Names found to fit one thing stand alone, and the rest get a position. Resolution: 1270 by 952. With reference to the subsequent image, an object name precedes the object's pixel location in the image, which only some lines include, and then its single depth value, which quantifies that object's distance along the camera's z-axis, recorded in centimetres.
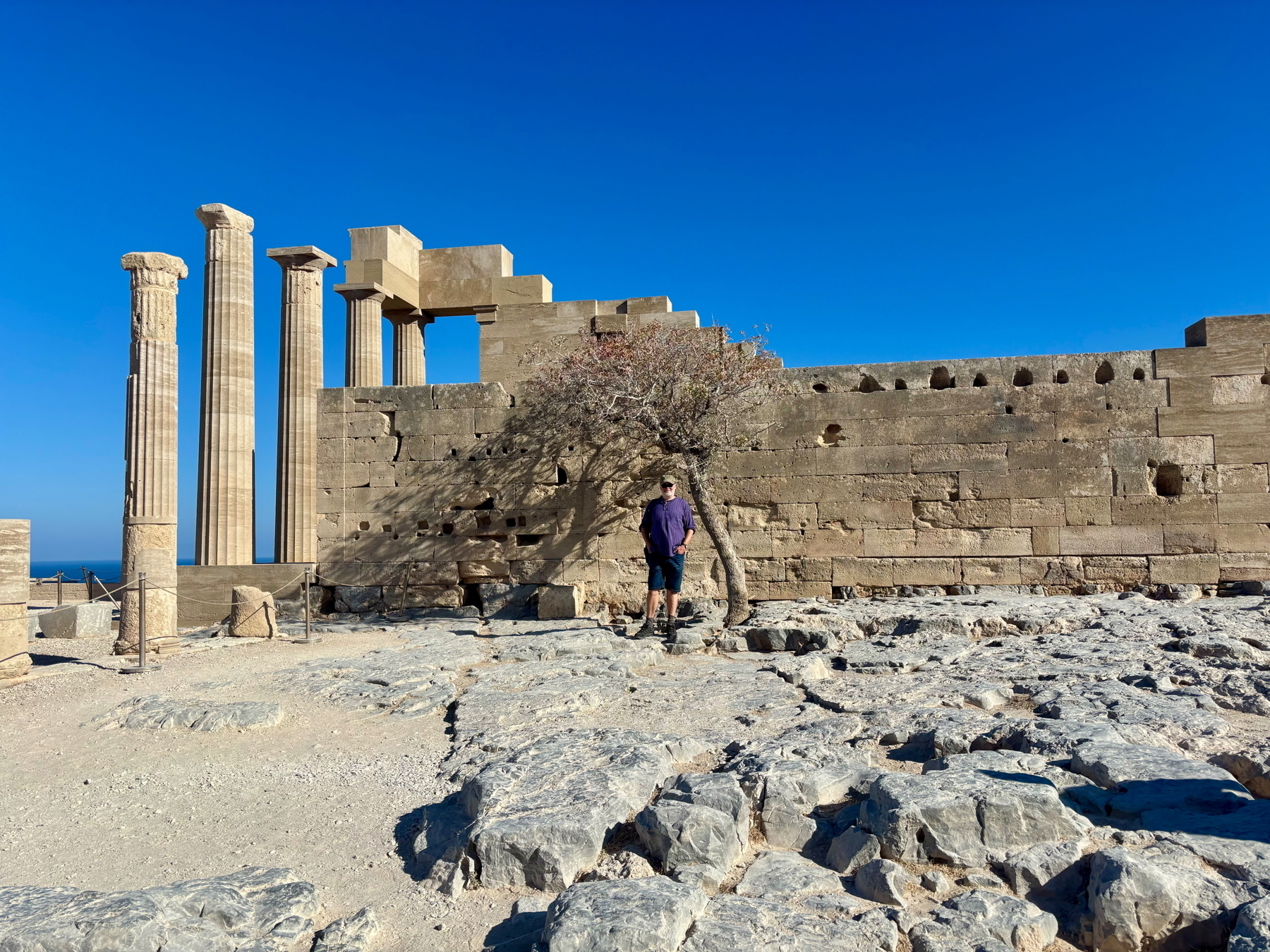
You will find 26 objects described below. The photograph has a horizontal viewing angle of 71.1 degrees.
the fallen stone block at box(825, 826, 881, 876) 332
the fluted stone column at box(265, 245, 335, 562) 1538
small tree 943
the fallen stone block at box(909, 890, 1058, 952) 281
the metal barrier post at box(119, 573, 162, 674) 771
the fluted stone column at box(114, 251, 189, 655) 1243
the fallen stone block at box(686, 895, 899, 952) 280
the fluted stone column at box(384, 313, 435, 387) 1593
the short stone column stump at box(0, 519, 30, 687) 761
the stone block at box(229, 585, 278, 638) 998
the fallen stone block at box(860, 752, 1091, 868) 328
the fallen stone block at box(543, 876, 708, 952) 276
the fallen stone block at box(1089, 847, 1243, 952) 273
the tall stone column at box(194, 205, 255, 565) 1453
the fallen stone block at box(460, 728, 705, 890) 344
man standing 868
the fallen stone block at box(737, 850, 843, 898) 319
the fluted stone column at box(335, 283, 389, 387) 1470
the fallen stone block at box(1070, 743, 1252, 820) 338
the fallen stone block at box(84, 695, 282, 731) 564
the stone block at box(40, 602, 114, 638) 1345
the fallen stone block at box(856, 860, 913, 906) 304
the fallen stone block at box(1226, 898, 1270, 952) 245
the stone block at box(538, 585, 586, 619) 1030
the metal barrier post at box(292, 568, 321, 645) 954
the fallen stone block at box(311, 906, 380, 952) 303
